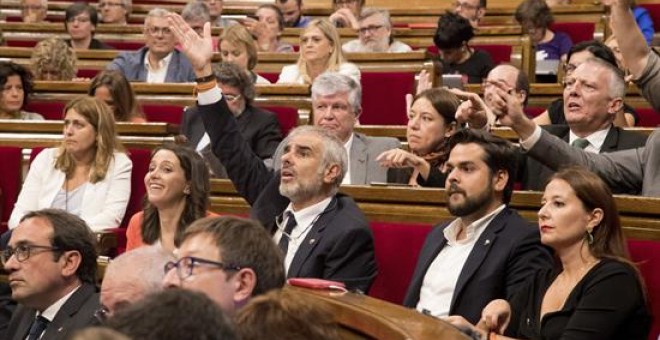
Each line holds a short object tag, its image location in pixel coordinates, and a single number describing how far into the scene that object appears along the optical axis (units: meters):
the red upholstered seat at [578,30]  8.37
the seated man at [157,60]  7.77
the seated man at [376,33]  7.83
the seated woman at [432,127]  4.96
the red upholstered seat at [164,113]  6.59
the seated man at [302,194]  4.21
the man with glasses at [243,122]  5.86
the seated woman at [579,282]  3.55
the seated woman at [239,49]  7.06
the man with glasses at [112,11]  9.41
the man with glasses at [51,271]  3.85
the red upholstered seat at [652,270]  3.84
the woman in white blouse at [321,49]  6.64
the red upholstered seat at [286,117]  6.18
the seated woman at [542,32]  8.09
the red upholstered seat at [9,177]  5.75
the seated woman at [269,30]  8.35
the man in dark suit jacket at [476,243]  3.99
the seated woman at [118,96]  6.26
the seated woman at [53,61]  7.34
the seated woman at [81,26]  8.59
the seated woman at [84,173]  5.42
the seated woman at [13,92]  6.57
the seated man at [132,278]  3.21
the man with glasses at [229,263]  2.95
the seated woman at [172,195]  4.70
